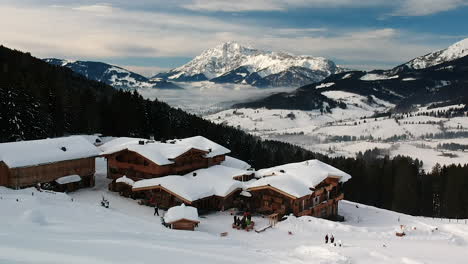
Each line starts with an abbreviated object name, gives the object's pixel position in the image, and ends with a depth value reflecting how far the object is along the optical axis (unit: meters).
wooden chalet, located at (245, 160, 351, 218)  49.44
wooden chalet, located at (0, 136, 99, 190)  43.59
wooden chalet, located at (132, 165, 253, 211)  47.09
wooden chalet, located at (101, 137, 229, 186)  52.81
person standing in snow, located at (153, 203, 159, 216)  43.61
